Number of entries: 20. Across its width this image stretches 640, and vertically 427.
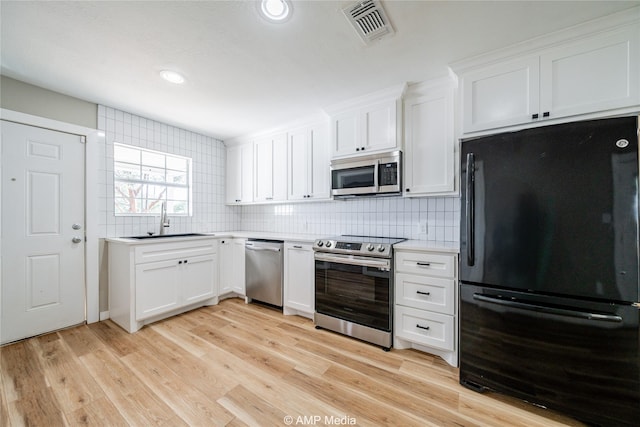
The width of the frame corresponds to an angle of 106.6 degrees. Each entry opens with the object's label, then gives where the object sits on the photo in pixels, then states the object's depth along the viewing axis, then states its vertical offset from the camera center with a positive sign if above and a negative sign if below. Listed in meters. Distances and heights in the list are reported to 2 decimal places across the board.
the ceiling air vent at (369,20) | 1.45 +1.26
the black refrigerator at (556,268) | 1.30 -0.33
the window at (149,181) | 3.01 +0.44
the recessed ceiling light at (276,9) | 1.43 +1.26
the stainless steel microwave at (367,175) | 2.42 +0.42
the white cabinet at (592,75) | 1.48 +0.93
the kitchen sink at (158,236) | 3.03 -0.31
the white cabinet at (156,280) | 2.50 -0.77
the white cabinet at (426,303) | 1.97 -0.77
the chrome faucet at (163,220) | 3.23 -0.09
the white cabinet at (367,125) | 2.41 +0.97
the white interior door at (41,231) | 2.23 -0.19
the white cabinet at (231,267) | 3.40 -0.77
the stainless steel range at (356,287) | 2.20 -0.73
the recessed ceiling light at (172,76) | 2.14 +1.26
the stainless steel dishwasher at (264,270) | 3.00 -0.74
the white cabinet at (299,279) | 2.75 -0.78
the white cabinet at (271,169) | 3.39 +0.66
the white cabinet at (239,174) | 3.81 +0.65
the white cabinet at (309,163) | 3.02 +0.67
